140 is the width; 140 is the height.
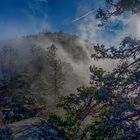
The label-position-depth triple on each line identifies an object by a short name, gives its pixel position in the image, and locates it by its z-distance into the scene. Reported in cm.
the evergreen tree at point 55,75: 2471
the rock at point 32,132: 743
